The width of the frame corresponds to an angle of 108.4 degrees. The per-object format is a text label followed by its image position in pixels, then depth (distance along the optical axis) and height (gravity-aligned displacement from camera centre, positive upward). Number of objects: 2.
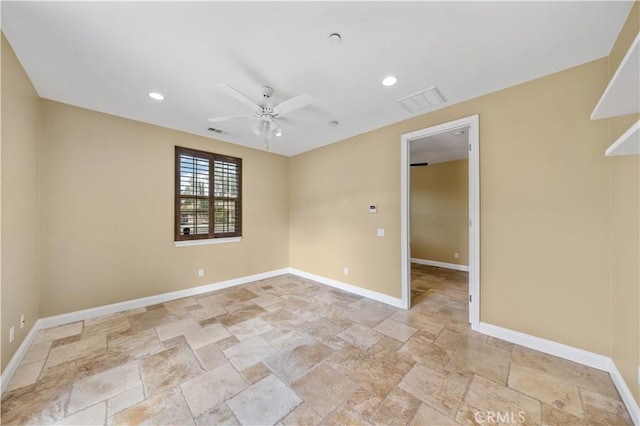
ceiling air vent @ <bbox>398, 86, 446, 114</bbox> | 2.70 +1.41
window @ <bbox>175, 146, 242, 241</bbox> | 3.94 +0.32
